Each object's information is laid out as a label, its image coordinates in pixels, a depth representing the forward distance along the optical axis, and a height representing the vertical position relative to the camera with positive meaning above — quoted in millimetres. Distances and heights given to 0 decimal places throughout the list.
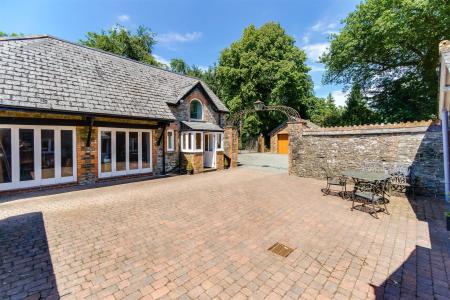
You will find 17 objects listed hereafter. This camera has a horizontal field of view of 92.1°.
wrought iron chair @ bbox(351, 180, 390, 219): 6516 -1515
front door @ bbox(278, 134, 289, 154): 30078 +703
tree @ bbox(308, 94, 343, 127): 26656 +6263
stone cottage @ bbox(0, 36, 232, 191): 8148 +1385
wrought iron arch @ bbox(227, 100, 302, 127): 13250 +2414
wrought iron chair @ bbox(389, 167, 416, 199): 8719 -1338
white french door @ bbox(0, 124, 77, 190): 8008 -291
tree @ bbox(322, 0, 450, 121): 15141 +8271
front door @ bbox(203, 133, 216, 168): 15836 -194
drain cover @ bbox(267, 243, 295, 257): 4168 -2003
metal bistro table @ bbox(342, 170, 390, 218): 6684 -1020
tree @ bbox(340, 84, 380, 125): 22469 +4045
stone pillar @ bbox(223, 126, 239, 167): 16797 +351
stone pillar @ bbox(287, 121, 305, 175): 12862 +509
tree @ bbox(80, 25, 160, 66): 27688 +14322
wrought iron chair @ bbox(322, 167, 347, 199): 8394 -1739
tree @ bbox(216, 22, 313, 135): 27734 +9982
